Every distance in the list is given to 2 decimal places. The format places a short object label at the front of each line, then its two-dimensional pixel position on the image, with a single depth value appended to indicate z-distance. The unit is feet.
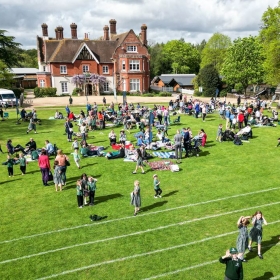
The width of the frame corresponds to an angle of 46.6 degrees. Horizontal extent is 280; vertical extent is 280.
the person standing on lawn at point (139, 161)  59.64
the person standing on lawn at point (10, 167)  59.36
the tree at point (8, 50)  163.16
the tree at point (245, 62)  188.75
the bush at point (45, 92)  205.13
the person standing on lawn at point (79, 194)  45.50
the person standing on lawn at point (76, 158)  61.78
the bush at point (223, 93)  217.36
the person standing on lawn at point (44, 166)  53.42
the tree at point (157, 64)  334.65
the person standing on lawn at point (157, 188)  48.64
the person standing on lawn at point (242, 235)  32.83
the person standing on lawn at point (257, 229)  34.37
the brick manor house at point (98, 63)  214.48
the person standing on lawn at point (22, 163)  59.36
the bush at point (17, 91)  204.54
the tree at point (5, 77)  174.81
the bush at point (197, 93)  220.02
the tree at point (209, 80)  210.18
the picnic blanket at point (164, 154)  70.72
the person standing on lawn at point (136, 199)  43.07
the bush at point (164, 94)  215.10
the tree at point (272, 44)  150.85
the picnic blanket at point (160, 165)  63.31
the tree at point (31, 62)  392.06
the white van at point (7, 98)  150.00
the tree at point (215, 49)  315.99
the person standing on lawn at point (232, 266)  26.68
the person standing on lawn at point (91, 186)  46.21
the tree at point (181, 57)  345.31
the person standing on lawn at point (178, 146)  66.26
